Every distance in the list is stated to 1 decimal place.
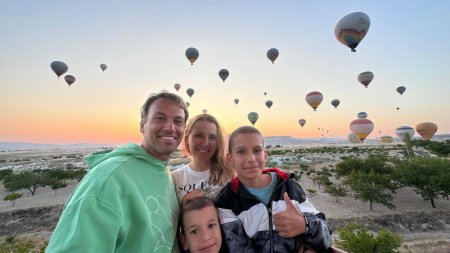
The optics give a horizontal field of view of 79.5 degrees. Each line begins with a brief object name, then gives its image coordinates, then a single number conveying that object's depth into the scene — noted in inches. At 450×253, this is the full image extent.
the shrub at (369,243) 380.3
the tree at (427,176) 776.3
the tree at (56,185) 1077.8
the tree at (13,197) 911.3
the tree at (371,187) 754.8
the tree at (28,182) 1086.4
